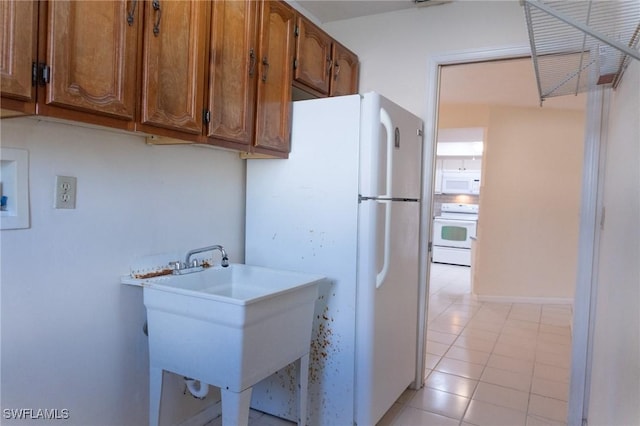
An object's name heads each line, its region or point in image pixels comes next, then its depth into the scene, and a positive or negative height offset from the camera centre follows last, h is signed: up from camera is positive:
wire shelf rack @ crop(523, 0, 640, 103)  1.05 +0.57
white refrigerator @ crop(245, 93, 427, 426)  2.01 -0.20
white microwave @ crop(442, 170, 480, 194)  8.42 +0.45
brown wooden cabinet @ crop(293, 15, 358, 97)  2.23 +0.81
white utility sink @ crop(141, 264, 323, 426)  1.51 -0.55
